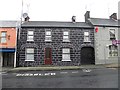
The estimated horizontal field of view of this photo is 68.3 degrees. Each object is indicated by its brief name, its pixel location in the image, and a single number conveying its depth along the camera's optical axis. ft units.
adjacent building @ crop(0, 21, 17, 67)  39.47
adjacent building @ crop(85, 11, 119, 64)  41.46
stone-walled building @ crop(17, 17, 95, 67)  40.10
